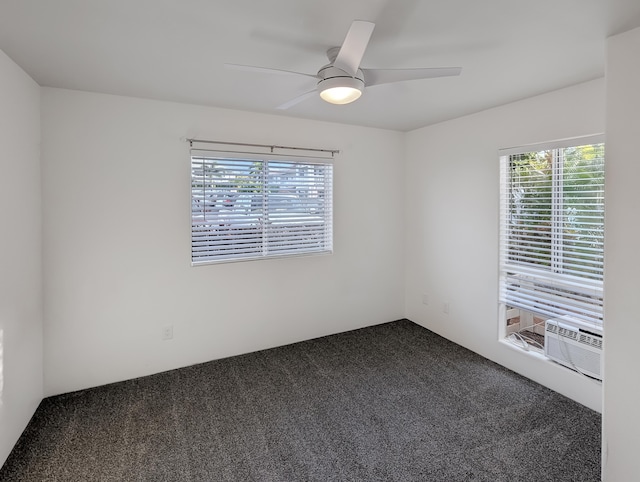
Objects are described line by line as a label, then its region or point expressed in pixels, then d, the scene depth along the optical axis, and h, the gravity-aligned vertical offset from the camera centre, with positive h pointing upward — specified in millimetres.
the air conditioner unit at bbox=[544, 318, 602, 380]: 2547 -865
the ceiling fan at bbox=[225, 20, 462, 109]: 1624 +832
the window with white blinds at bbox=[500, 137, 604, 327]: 2553 +37
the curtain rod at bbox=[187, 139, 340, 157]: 3090 +870
